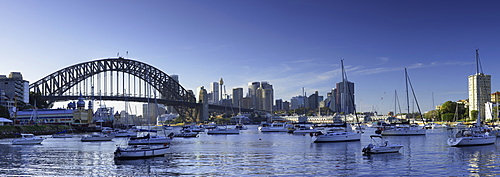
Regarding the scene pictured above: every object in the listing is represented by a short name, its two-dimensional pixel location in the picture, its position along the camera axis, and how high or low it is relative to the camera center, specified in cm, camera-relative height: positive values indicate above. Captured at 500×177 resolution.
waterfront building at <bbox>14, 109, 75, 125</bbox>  11138 -129
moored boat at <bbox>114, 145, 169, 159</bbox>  3400 -323
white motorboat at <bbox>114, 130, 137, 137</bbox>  7685 -404
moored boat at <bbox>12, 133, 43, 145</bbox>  5366 -357
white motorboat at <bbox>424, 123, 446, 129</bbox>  10879 -495
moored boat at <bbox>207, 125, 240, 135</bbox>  8870 -451
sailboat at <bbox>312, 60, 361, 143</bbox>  5175 -339
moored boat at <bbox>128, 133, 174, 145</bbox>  5128 -358
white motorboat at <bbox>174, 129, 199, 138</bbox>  7456 -427
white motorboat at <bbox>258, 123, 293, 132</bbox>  9944 -441
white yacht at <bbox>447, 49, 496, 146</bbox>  4247 -318
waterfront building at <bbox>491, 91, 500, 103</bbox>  17058 +339
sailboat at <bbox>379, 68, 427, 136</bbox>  6872 -372
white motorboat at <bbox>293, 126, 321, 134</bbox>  8462 -425
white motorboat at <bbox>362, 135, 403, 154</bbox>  3538 -328
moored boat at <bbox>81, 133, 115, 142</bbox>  6271 -388
